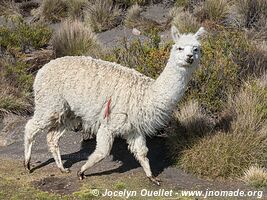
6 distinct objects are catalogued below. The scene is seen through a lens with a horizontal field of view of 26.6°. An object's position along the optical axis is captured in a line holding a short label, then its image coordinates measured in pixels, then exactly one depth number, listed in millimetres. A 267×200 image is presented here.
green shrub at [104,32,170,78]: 8648
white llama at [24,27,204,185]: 6336
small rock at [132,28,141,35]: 13305
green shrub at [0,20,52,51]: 11523
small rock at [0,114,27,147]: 8570
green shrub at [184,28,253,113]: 8297
